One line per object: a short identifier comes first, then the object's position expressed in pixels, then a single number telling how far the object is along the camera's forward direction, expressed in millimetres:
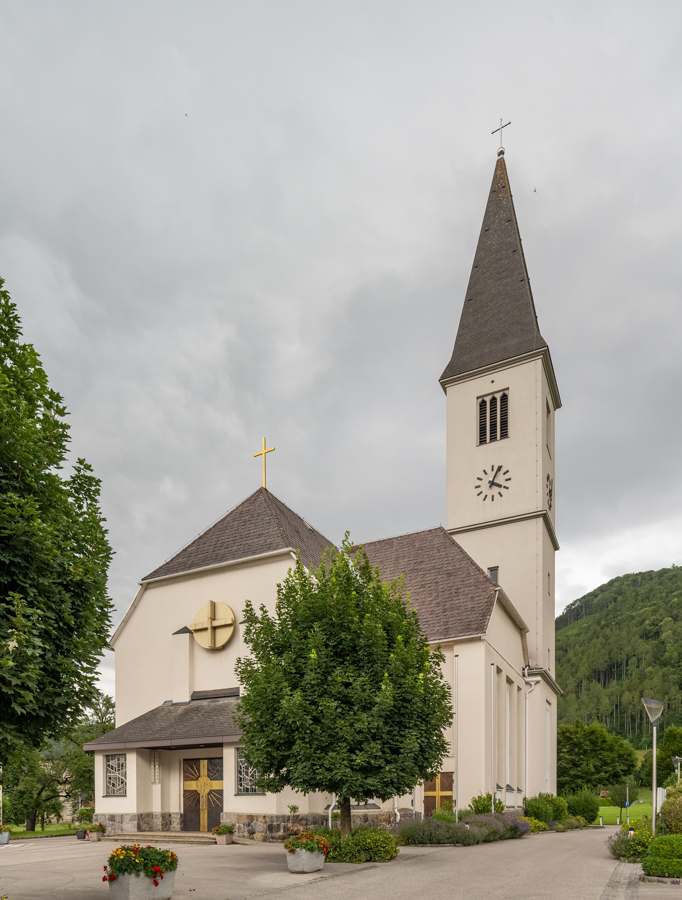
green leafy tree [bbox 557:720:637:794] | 71062
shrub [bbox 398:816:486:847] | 21062
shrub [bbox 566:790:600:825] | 42031
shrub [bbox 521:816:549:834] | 30875
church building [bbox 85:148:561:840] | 25625
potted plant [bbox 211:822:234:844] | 23109
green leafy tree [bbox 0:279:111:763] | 8633
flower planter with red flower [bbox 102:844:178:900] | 11508
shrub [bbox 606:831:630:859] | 18125
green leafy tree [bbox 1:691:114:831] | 39469
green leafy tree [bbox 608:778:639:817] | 67675
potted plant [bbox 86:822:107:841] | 25422
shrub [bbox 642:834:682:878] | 14305
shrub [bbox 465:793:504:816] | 25531
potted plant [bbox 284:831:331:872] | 15398
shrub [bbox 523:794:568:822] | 32469
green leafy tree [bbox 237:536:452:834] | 16484
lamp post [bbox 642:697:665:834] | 17500
